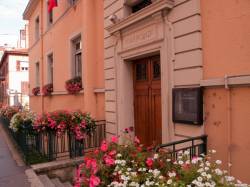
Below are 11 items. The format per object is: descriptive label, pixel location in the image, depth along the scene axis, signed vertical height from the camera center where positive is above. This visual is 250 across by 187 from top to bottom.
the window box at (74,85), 7.86 +0.36
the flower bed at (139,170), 2.19 -0.72
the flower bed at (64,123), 5.79 -0.61
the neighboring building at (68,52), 7.25 +1.66
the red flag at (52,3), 9.06 +3.38
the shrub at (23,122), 6.51 -0.66
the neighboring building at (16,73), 28.60 +2.88
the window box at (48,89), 10.80 +0.33
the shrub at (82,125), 5.95 -0.69
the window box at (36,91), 12.99 +0.31
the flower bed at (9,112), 10.18 -0.61
